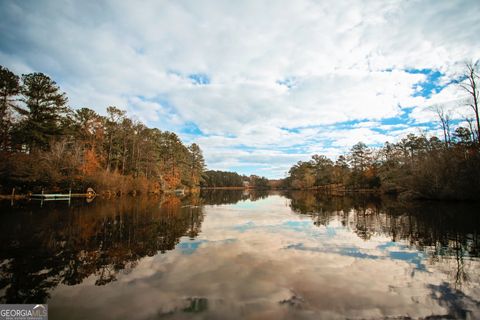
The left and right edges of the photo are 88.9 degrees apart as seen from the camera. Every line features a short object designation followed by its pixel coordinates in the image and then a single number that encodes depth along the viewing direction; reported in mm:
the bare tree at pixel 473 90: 23405
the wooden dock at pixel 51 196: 27681
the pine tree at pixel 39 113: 33406
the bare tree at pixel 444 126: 31348
